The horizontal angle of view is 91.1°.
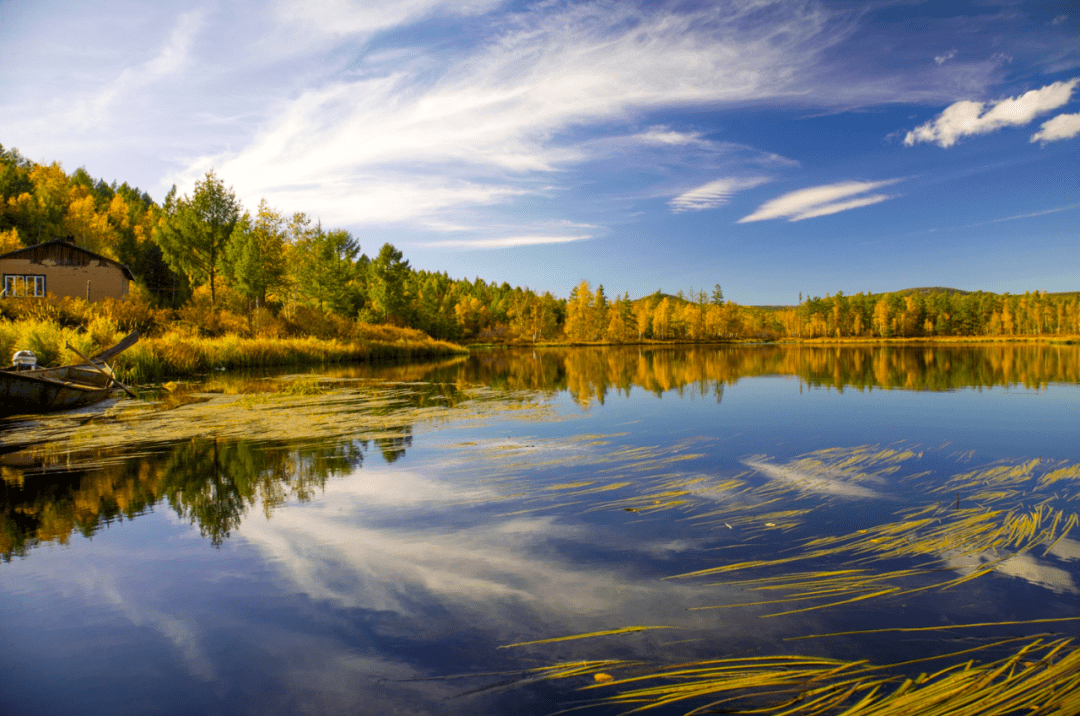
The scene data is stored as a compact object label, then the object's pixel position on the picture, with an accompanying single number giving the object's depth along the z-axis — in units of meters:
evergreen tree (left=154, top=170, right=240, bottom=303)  46.94
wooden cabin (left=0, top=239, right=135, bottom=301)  40.50
